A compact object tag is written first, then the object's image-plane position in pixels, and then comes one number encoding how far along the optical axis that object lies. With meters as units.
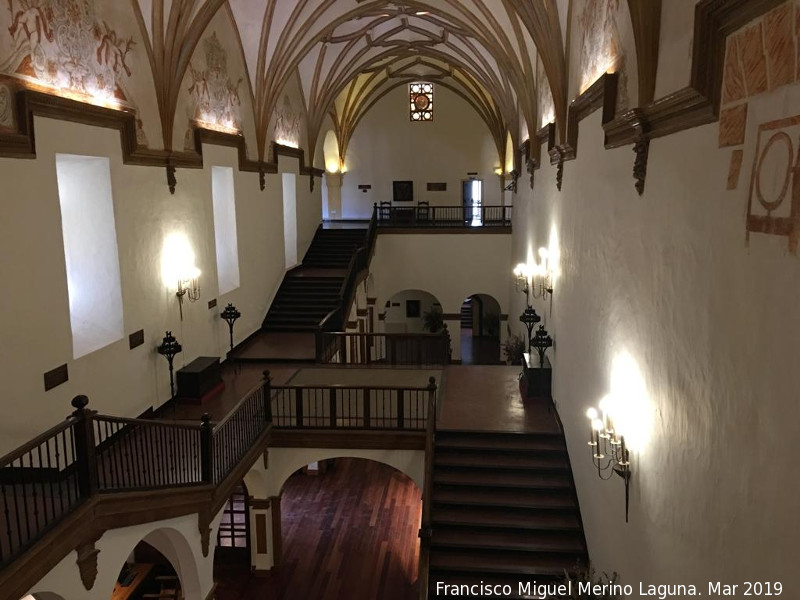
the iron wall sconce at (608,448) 6.07
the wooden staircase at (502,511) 8.58
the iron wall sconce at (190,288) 11.40
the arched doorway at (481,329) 27.18
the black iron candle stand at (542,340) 11.33
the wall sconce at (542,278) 12.08
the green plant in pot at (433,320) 26.62
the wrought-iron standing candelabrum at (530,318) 12.58
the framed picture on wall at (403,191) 28.52
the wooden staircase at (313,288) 16.67
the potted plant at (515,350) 15.77
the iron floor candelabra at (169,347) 10.48
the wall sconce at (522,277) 15.53
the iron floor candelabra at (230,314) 12.92
